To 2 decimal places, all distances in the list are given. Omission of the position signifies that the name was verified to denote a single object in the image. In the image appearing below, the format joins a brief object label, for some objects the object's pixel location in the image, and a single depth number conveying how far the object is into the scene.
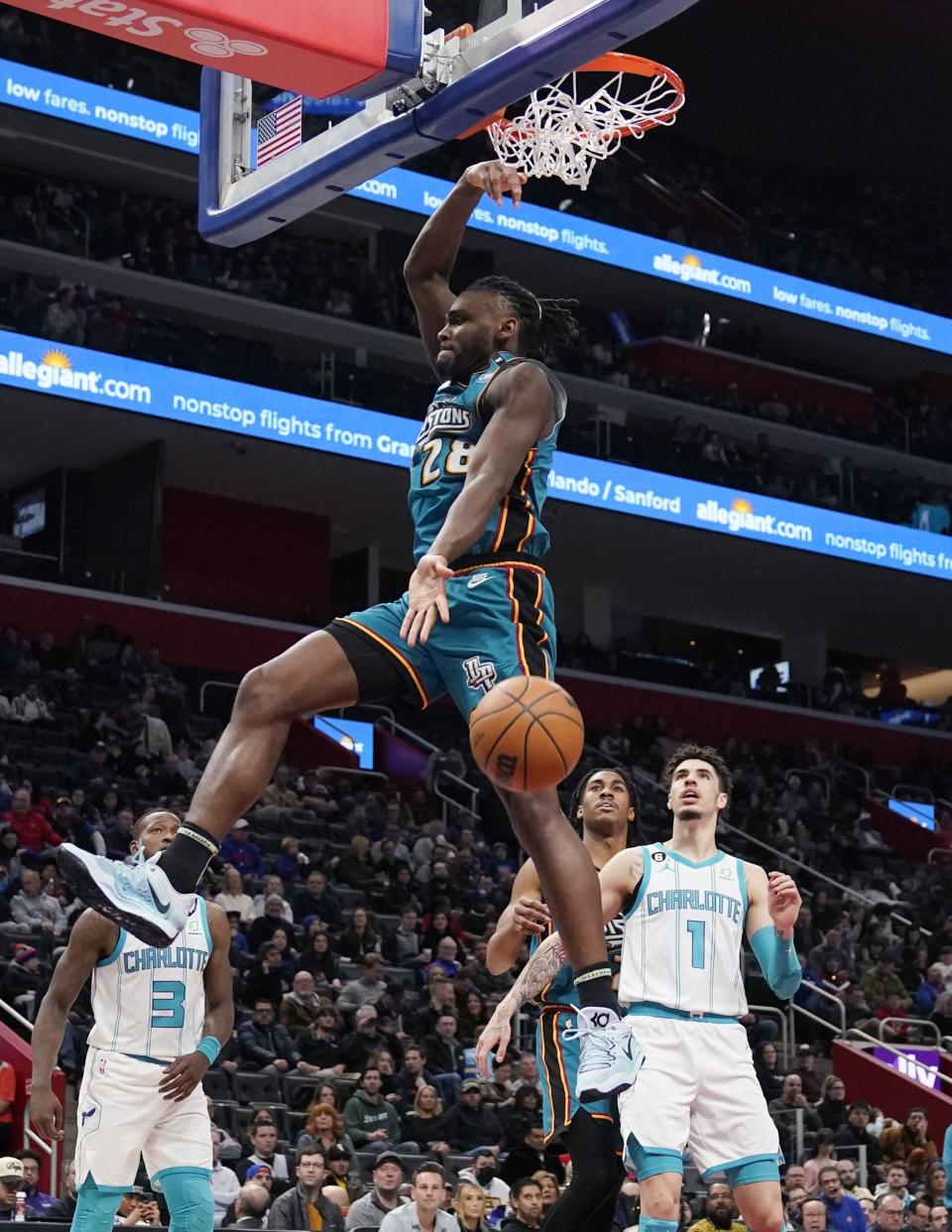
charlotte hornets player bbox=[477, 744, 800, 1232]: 6.42
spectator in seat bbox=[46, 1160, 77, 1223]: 10.23
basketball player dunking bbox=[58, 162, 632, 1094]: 5.13
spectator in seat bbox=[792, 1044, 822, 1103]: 16.68
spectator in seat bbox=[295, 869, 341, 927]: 17.19
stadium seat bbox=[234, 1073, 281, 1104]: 13.59
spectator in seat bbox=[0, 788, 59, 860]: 16.81
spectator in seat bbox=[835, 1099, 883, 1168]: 15.80
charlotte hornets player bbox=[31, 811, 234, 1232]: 6.91
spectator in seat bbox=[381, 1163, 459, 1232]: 10.05
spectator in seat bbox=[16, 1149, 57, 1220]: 10.50
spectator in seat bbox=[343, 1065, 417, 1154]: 13.16
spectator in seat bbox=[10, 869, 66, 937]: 14.65
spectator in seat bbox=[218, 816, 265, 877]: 17.61
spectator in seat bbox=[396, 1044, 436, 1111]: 14.16
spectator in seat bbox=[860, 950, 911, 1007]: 20.66
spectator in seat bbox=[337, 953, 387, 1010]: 15.41
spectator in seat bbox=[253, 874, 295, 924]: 16.17
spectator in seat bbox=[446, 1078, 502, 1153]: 13.74
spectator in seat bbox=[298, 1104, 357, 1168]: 12.55
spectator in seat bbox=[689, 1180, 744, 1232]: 11.09
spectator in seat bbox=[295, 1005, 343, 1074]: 14.28
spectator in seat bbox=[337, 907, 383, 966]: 16.66
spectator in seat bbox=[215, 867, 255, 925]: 15.78
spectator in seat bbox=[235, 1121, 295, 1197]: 12.04
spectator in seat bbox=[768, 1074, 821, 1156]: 15.97
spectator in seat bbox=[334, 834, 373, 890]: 18.95
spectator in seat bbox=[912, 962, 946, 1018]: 20.78
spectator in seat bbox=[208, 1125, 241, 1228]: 11.45
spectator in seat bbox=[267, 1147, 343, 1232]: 11.03
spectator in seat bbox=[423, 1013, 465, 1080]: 15.05
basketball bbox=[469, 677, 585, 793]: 5.00
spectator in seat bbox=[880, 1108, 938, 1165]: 15.62
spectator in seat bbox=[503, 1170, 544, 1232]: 11.16
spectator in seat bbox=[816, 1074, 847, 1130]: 16.41
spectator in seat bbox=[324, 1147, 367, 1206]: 11.89
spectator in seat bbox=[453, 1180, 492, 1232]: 10.97
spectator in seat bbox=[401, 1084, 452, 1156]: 13.62
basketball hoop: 7.09
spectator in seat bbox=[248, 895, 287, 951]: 15.58
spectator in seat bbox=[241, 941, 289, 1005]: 14.80
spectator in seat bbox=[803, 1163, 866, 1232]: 13.14
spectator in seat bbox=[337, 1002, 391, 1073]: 14.39
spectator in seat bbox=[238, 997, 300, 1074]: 13.97
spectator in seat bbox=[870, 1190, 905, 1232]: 13.08
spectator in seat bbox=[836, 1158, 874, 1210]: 14.00
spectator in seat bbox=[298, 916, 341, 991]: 15.66
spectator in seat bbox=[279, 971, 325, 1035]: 14.59
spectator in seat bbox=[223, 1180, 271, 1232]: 10.80
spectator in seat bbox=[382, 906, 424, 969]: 17.39
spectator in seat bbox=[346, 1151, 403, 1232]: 11.34
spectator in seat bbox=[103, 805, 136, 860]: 16.89
